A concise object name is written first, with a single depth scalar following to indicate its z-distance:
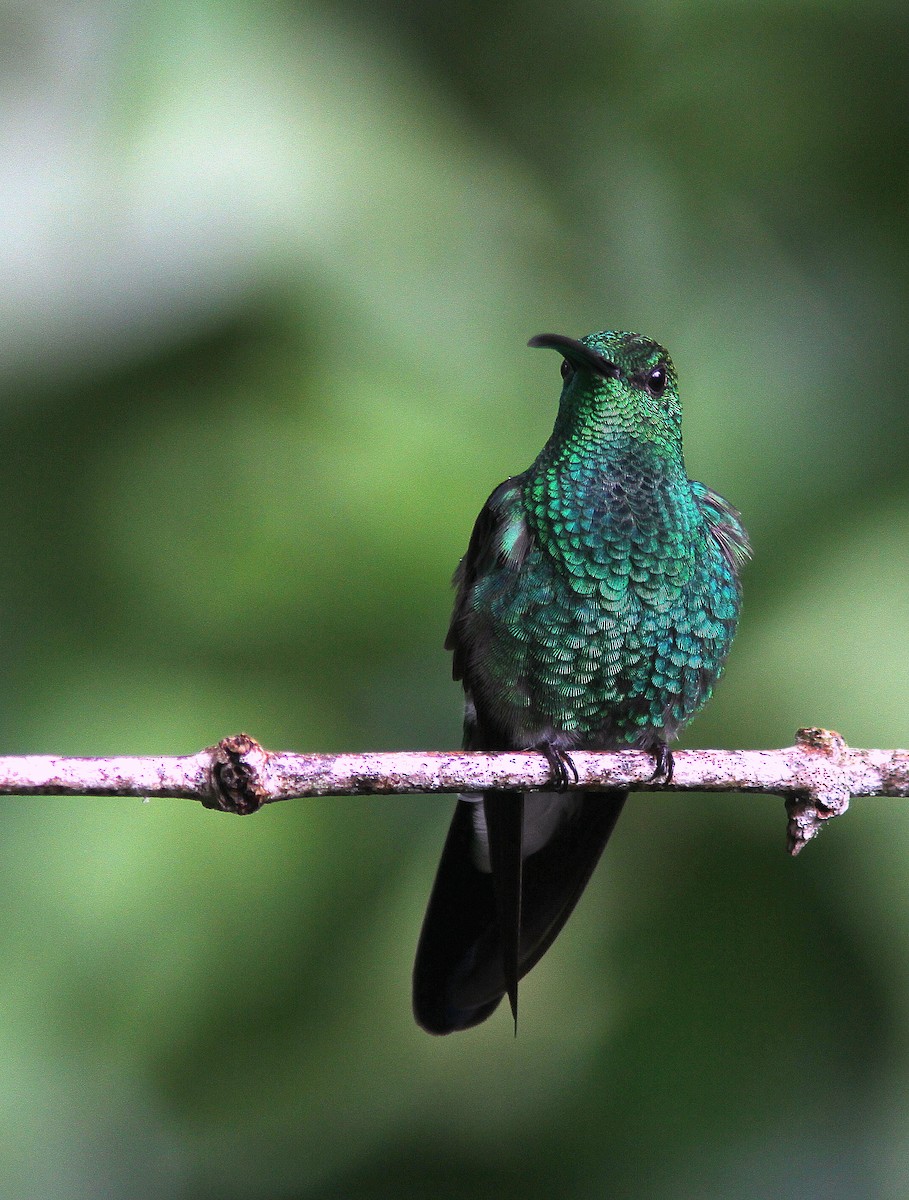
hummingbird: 3.02
